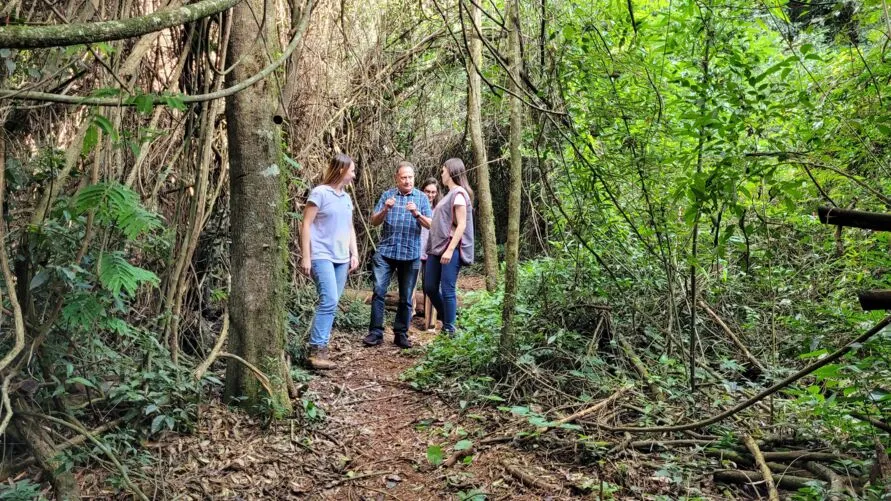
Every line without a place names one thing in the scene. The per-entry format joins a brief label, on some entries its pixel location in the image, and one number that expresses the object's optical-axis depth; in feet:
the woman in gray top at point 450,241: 19.22
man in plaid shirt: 19.30
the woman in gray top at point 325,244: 16.25
